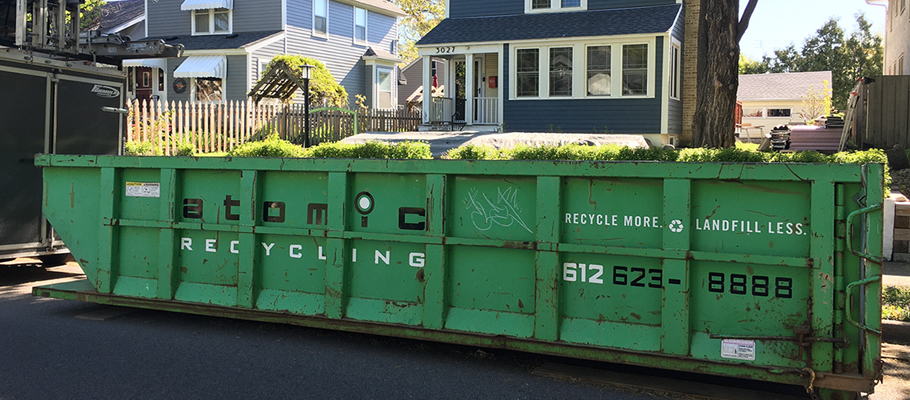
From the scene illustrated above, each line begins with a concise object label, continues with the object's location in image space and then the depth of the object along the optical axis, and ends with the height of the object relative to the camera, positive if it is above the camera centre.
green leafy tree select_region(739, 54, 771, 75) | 73.69 +14.22
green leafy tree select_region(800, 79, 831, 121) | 44.34 +6.44
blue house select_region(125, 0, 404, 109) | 28.69 +6.68
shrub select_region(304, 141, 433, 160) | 8.58 +0.59
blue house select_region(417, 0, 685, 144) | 21.00 +4.19
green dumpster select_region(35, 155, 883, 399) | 4.31 -0.37
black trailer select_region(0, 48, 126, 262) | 8.23 +0.81
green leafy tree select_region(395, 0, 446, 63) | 52.16 +13.47
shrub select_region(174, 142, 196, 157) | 13.70 +0.87
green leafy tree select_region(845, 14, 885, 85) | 62.53 +14.08
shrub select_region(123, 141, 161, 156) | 15.91 +1.05
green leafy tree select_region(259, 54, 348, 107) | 23.81 +3.85
